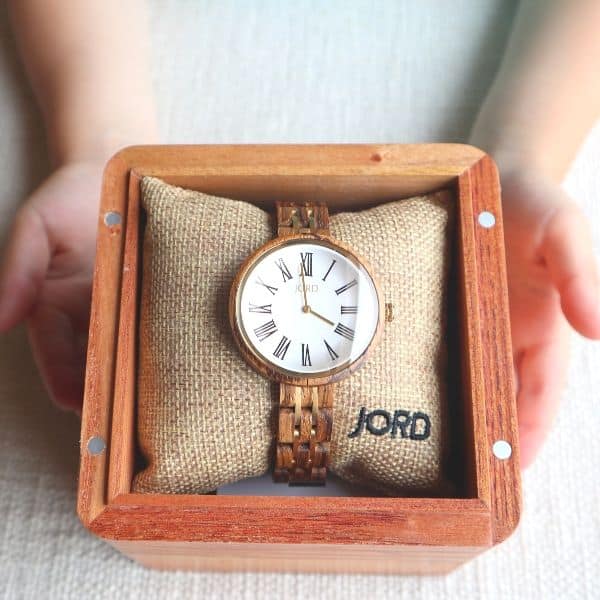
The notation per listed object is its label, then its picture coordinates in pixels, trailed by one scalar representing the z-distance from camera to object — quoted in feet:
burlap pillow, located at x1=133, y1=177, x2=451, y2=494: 0.67
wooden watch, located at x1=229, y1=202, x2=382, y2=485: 0.65
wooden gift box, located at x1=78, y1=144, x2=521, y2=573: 0.62
